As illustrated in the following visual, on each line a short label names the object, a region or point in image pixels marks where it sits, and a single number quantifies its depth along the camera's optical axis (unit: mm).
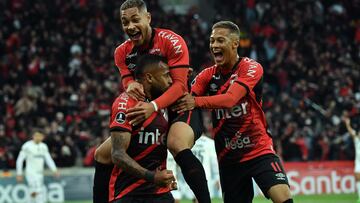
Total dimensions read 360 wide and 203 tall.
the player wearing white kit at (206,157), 29753
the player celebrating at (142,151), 14070
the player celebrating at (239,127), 17625
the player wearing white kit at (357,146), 36875
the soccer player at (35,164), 39500
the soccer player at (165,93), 14664
